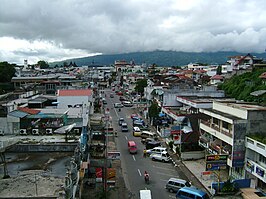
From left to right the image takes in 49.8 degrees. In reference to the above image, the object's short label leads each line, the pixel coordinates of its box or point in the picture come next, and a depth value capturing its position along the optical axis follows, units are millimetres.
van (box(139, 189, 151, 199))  18931
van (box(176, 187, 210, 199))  20125
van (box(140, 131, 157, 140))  39234
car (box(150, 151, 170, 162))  29734
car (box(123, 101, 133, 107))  68688
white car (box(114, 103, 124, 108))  65875
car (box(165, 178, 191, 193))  22250
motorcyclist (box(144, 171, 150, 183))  24078
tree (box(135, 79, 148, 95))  77388
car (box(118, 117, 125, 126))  48112
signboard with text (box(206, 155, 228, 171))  23031
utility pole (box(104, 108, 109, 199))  21094
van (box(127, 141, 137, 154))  32359
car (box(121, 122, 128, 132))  43188
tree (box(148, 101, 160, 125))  44969
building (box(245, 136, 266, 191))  20156
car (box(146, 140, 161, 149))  34312
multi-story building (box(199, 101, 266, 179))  22562
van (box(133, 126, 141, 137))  40156
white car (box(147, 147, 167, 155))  31325
